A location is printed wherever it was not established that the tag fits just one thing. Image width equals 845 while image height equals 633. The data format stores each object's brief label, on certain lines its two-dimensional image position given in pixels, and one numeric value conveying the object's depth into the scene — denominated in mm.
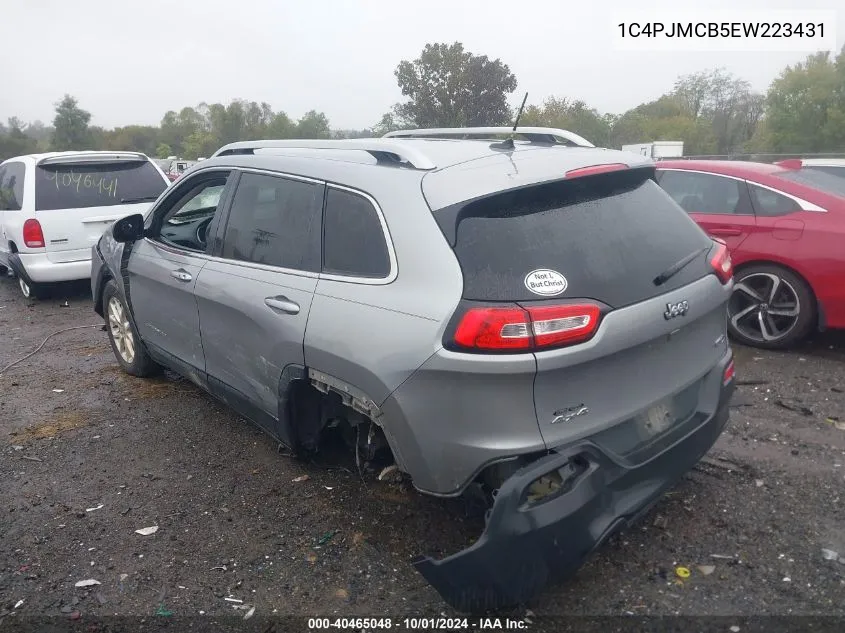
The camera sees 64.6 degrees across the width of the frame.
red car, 5117
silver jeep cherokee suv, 2377
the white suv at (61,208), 7836
